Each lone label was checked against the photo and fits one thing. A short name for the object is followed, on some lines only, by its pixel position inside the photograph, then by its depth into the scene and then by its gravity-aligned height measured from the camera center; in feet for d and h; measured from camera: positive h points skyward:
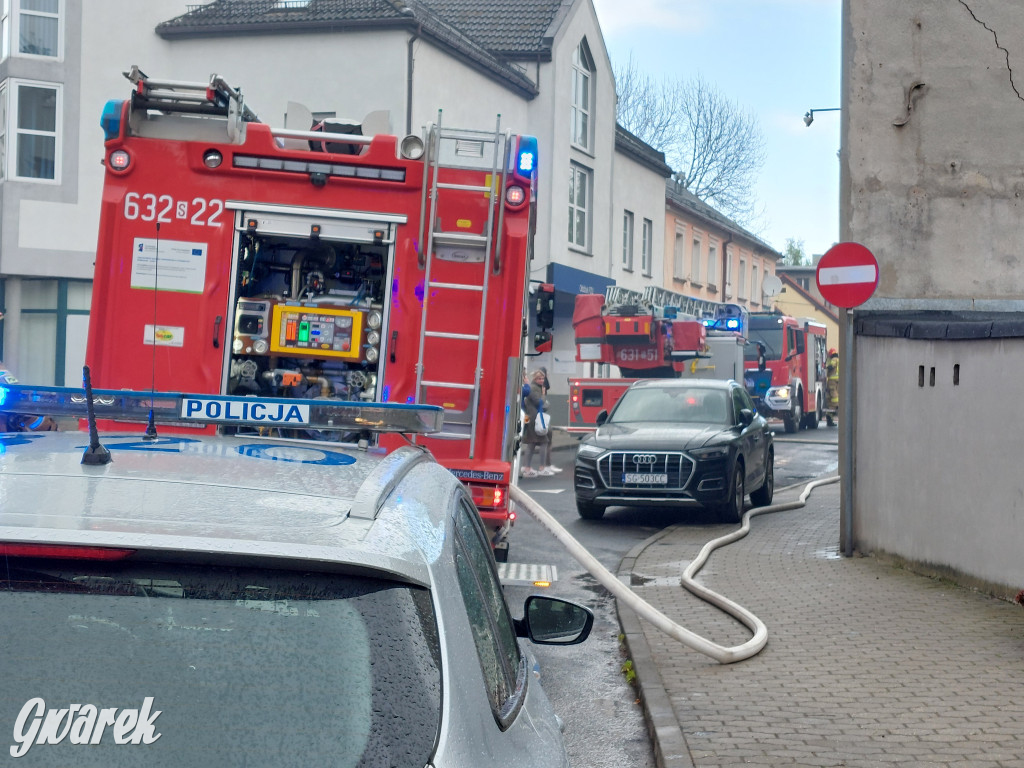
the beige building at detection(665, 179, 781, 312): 144.66 +16.56
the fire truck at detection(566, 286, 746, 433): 78.64 +2.07
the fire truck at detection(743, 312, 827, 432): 103.96 +1.01
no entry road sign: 34.04 +3.04
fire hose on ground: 21.50 -4.32
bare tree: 193.67 +37.26
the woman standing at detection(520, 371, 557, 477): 63.77 -3.46
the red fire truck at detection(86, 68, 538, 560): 26.81 +2.67
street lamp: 82.06 +17.94
